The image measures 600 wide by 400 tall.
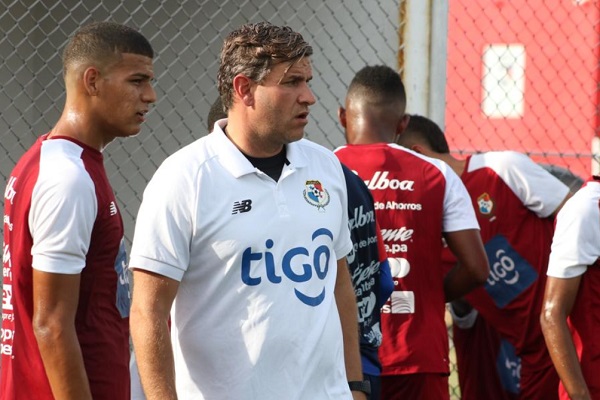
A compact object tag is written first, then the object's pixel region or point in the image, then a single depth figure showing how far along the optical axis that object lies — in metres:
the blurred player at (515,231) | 9.79
